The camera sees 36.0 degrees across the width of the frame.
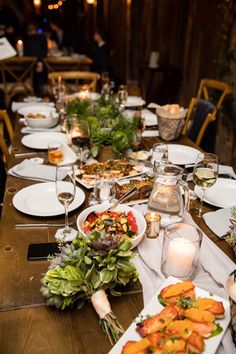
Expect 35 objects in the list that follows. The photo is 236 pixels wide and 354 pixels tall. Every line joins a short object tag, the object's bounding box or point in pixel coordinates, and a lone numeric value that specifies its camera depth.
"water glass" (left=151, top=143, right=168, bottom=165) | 1.77
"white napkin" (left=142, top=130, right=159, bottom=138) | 2.24
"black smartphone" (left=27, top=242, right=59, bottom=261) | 1.09
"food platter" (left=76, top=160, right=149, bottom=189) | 1.54
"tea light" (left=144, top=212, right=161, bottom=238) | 1.18
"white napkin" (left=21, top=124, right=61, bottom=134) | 2.22
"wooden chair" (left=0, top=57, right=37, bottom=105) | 5.37
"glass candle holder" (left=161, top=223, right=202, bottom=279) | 0.99
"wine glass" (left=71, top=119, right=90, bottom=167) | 1.79
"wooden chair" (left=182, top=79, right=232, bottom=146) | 2.36
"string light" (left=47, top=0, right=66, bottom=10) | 12.01
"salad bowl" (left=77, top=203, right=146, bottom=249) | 1.11
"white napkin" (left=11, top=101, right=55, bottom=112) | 2.80
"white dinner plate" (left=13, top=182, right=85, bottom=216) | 1.32
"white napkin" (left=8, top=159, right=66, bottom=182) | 1.59
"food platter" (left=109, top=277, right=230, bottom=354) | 0.77
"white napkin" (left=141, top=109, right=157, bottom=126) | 2.48
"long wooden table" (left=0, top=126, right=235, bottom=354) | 0.81
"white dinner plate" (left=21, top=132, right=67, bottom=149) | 1.98
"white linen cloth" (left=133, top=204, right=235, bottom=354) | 0.99
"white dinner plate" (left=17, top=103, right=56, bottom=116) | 2.60
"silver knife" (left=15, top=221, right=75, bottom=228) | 1.25
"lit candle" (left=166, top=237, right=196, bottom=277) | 0.99
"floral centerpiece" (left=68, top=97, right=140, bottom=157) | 1.88
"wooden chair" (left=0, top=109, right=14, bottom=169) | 2.12
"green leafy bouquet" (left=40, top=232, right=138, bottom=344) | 0.88
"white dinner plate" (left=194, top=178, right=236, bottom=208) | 1.45
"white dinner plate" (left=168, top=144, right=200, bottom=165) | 1.82
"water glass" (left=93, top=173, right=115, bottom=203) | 1.31
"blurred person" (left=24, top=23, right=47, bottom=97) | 5.52
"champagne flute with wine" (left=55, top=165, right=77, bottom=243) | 1.19
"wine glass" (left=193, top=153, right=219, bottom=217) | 1.34
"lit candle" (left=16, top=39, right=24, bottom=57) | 6.09
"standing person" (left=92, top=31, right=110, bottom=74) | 6.39
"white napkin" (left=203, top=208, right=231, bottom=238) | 1.25
